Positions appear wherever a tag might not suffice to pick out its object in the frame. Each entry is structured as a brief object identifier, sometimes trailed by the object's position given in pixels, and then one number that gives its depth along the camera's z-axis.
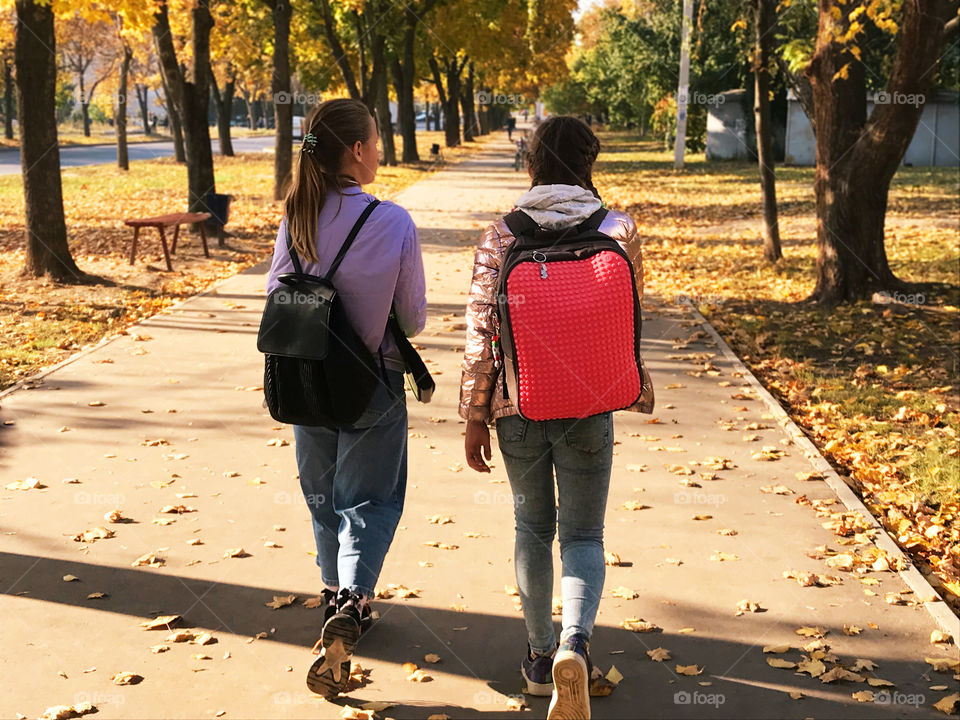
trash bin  15.64
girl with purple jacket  3.73
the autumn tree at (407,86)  39.20
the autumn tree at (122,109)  30.48
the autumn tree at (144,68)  42.94
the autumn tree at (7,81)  50.06
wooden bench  13.09
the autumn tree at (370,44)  31.41
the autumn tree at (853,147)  10.66
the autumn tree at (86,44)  50.71
